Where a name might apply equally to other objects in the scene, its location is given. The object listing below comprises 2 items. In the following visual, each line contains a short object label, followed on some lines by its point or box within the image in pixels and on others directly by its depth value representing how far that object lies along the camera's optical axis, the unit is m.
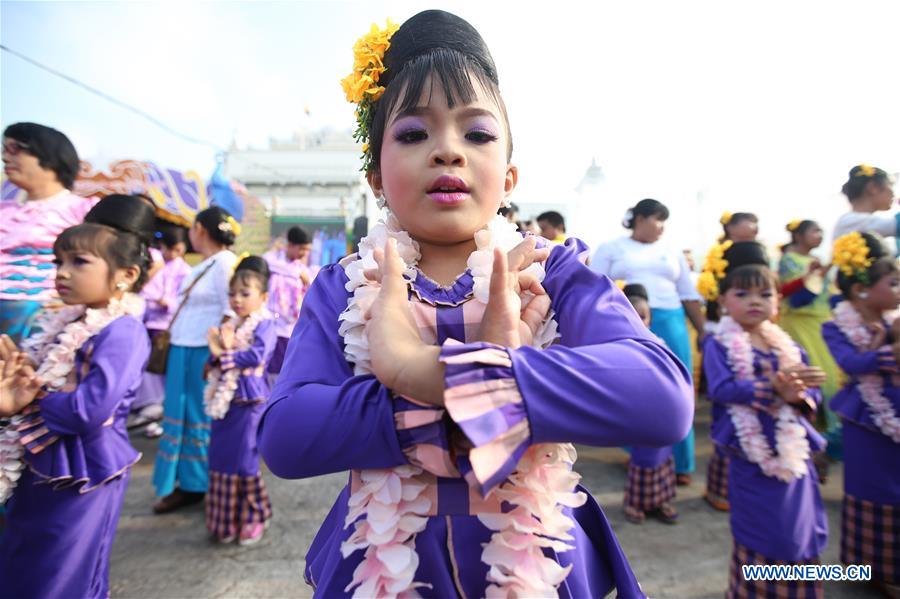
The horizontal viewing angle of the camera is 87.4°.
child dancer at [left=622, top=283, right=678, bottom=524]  3.40
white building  29.48
